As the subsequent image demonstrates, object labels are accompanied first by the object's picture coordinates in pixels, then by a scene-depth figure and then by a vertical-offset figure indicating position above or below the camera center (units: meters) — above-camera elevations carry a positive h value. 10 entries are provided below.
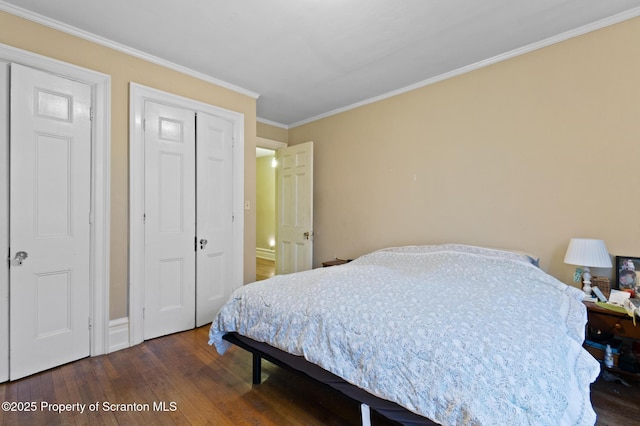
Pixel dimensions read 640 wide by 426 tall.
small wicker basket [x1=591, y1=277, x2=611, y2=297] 2.10 -0.51
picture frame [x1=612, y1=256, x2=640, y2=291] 2.06 -0.41
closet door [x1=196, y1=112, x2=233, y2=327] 3.06 -0.01
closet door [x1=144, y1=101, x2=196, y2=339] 2.72 -0.06
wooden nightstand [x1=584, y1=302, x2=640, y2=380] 1.85 -0.82
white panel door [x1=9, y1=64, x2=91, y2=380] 2.08 -0.05
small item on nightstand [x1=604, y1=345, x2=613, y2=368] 2.03 -0.99
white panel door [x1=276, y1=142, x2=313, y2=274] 4.08 +0.07
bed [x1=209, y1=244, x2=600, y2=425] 1.07 -0.57
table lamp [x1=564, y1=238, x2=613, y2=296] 2.03 -0.29
